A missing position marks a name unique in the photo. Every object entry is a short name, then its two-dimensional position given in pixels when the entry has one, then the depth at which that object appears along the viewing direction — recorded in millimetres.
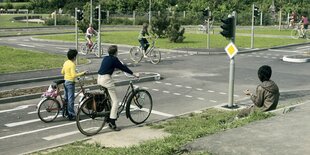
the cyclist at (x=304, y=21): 36750
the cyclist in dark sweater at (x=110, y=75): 9836
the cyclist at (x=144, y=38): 21812
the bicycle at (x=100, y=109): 9680
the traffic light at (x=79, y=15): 21156
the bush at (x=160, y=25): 34344
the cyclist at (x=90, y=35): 25250
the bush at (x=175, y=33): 32281
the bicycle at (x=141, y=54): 22188
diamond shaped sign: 12547
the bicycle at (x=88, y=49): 24906
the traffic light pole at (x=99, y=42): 22694
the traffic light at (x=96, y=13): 22797
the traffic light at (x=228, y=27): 12656
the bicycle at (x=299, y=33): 38219
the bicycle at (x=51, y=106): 10945
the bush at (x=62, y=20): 55891
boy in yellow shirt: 11031
